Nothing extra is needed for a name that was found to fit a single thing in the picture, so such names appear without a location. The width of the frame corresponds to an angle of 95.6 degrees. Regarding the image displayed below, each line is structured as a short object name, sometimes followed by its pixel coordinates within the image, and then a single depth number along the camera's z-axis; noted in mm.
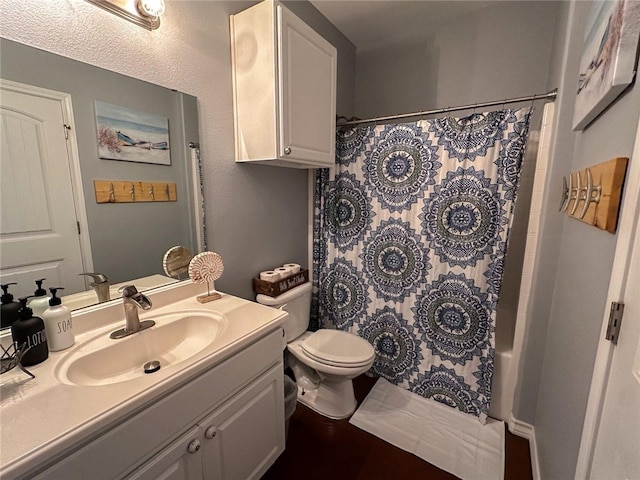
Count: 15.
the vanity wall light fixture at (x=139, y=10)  998
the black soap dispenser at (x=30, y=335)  794
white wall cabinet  1295
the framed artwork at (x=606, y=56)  643
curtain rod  1438
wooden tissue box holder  1684
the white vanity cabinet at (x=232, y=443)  835
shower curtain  1570
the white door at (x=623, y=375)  541
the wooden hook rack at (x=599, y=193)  661
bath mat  1441
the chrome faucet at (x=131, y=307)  1017
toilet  1598
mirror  876
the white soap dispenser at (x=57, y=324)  868
